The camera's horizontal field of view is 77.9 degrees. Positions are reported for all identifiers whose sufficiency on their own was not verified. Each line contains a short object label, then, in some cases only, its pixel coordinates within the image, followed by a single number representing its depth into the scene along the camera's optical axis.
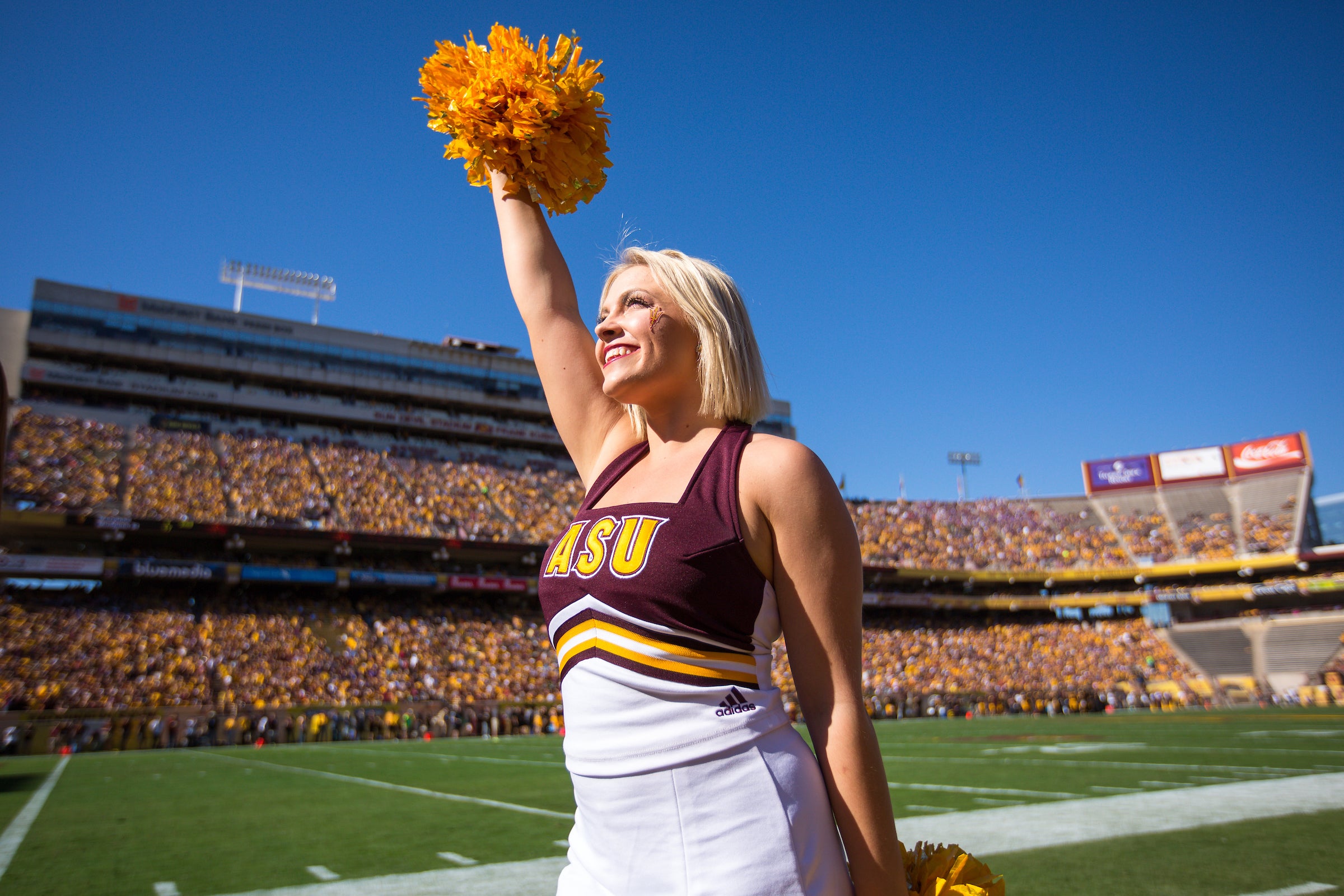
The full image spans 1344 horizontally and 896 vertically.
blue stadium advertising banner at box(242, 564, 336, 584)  28.16
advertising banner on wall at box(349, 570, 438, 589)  30.14
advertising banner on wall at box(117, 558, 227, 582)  26.39
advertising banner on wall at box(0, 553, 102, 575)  24.84
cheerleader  1.14
